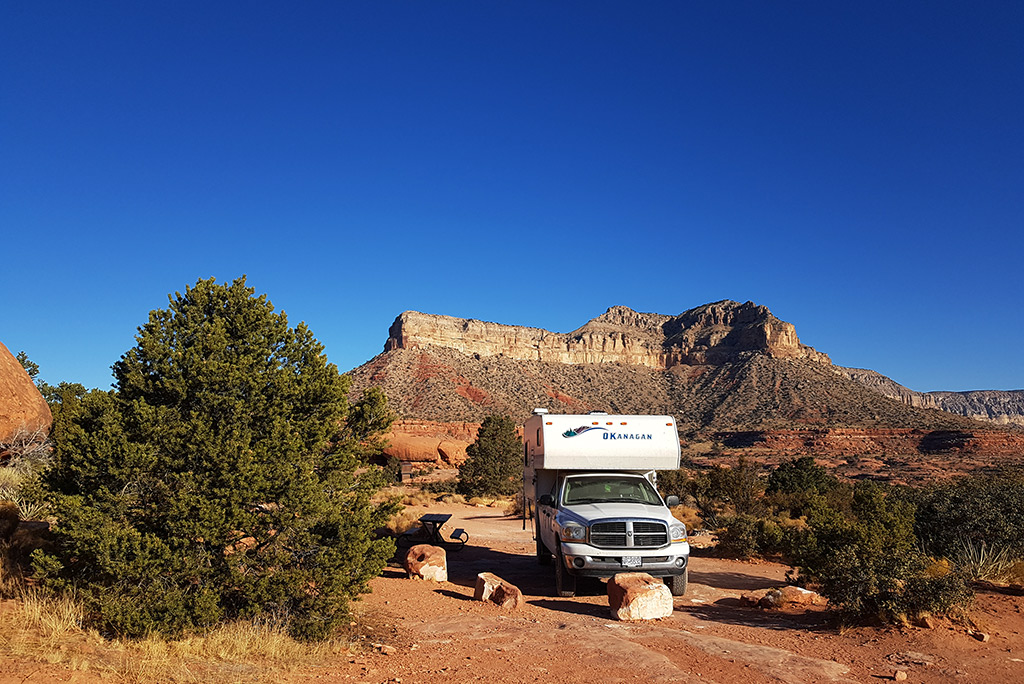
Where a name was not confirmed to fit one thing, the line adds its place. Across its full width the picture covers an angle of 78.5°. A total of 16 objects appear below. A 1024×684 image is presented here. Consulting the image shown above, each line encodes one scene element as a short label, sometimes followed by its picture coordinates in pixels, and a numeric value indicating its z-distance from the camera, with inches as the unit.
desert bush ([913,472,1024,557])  430.0
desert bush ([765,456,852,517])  830.5
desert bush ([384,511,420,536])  658.8
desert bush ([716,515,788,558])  598.4
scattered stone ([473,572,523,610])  366.0
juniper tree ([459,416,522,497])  1301.7
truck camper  380.2
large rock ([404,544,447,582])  450.9
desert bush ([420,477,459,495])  1377.3
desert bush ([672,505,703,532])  787.3
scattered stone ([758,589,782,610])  373.1
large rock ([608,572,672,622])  335.0
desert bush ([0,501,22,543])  355.3
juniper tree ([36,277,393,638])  249.0
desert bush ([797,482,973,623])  304.5
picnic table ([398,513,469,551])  574.9
